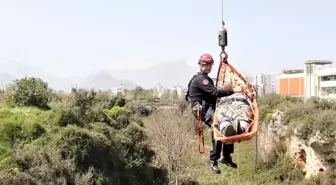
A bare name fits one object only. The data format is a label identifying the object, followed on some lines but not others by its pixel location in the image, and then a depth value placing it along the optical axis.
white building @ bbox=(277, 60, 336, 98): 50.03
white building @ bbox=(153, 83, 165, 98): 156.00
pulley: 8.16
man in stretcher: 7.17
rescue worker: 7.61
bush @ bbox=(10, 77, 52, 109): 24.67
